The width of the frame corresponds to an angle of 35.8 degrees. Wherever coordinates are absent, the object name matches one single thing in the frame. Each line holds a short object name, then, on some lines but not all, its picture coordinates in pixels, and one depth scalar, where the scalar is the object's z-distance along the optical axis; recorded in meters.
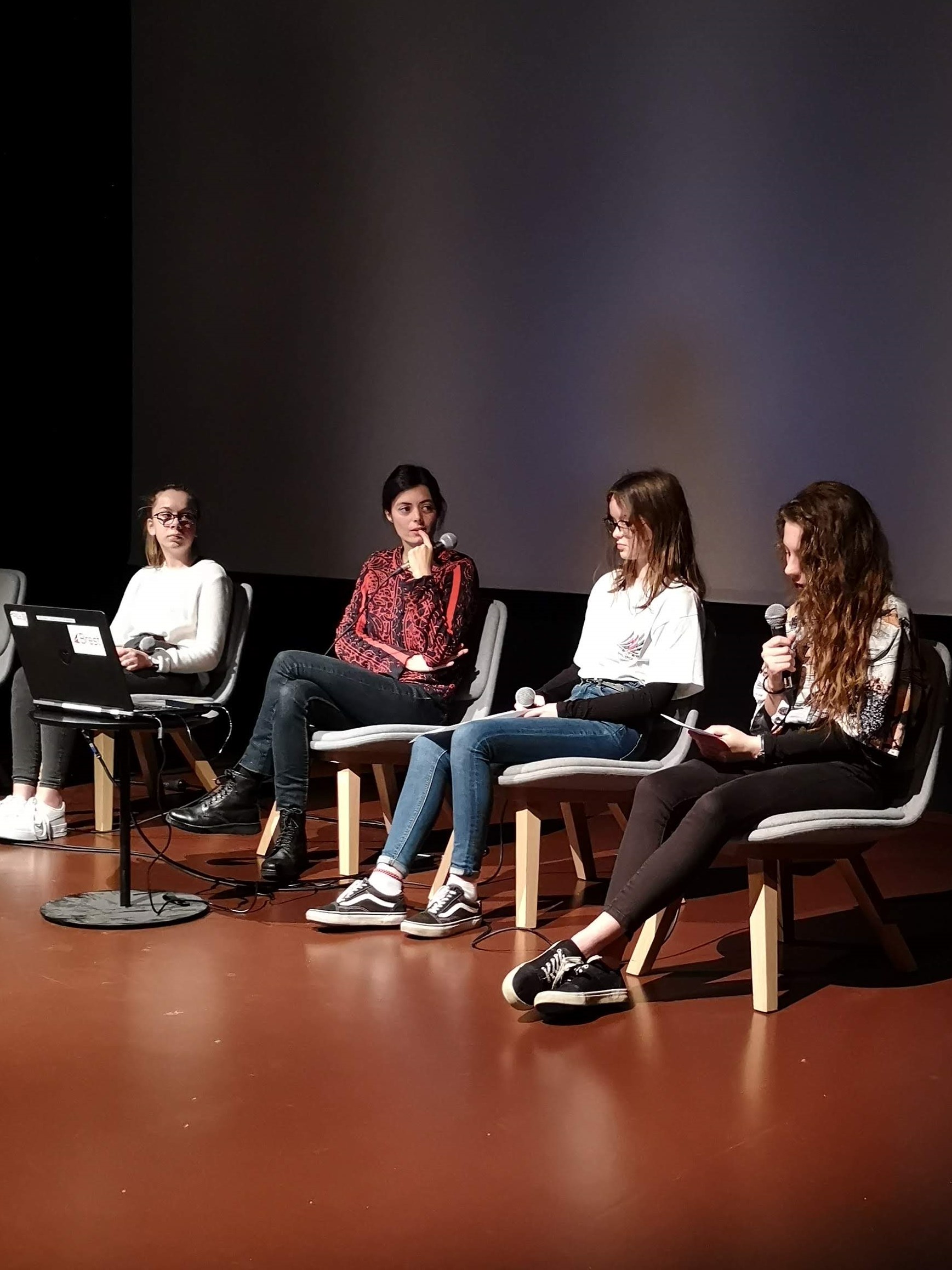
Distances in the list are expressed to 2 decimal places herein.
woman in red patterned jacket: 4.14
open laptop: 3.46
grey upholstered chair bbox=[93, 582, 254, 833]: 4.81
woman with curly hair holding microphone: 3.03
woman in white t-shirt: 3.60
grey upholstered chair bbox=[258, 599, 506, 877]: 3.99
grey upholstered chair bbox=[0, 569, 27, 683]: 5.27
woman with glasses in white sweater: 4.62
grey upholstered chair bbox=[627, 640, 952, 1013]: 3.04
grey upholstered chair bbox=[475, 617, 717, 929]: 3.51
